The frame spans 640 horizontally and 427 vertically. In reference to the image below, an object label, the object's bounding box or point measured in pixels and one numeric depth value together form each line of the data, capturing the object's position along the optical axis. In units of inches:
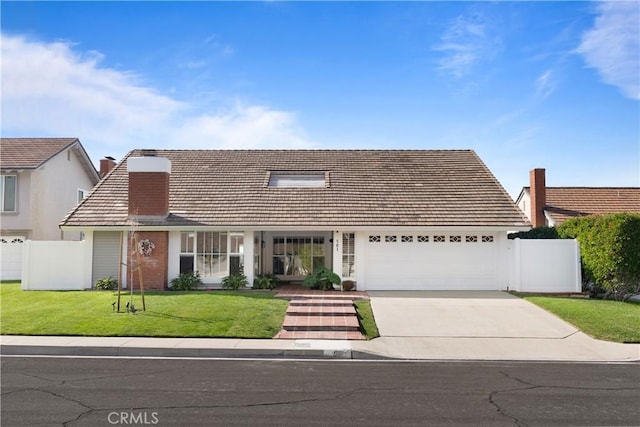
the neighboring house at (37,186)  956.6
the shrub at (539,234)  789.2
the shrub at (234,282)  711.7
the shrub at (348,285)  713.0
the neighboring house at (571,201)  1080.2
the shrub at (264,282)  716.7
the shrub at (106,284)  702.5
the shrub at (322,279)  713.0
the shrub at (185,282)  701.3
